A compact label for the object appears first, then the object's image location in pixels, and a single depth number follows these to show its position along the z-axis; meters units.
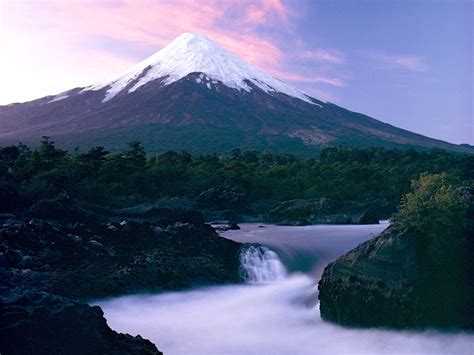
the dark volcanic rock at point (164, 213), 26.09
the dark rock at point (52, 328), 7.92
